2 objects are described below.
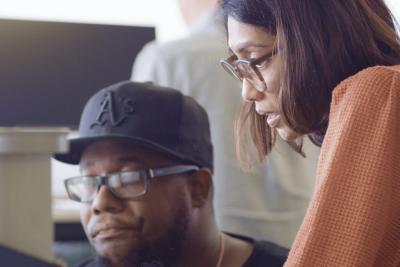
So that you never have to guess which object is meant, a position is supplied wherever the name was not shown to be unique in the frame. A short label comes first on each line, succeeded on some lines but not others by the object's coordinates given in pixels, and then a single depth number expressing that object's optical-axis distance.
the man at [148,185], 1.47
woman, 1.03
